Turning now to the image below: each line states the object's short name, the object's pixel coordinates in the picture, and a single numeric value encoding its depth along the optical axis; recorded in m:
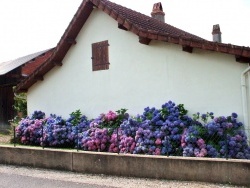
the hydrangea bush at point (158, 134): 7.78
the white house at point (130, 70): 8.64
